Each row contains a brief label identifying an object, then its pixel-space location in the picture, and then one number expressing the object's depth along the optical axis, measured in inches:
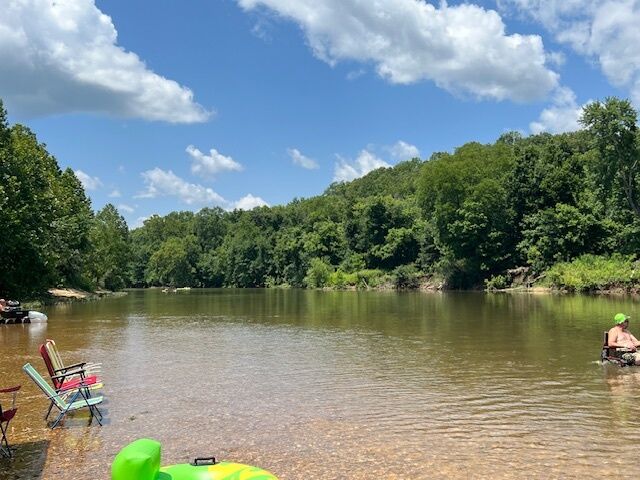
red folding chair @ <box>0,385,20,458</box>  328.2
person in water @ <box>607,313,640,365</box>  586.6
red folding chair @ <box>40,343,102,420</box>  432.1
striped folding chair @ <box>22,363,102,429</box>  389.1
